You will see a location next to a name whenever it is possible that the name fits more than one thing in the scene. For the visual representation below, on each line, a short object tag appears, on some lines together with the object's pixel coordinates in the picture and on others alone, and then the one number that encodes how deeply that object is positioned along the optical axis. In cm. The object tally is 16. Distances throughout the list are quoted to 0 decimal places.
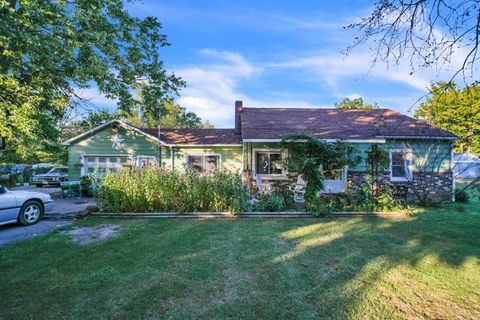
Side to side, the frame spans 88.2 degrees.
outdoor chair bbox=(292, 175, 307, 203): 988
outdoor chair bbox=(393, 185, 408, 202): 972
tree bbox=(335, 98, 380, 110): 3219
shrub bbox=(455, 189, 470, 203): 1104
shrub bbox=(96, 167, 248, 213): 788
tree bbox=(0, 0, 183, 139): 599
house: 1148
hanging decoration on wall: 1363
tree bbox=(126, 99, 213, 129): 3950
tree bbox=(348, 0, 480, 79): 292
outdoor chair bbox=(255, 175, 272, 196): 901
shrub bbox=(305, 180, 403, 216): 797
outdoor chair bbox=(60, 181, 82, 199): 1238
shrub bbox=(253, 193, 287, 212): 814
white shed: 2414
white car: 636
